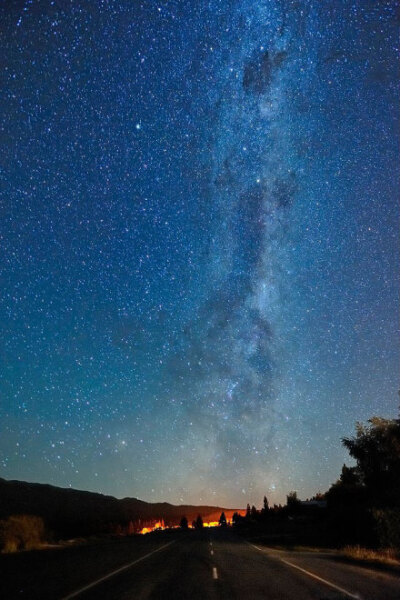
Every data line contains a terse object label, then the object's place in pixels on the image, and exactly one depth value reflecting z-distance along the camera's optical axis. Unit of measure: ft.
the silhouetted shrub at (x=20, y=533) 91.91
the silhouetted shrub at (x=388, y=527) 78.33
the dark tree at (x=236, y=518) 415.35
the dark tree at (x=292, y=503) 325.21
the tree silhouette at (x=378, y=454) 106.27
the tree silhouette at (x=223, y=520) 428.97
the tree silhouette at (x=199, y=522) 306.35
